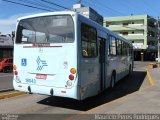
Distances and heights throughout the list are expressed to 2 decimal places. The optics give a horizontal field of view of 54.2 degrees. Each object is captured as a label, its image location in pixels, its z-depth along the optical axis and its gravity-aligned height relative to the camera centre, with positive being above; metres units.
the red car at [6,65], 16.11 -0.91
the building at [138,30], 43.33 +7.32
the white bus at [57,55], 4.78 +0.03
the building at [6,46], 22.83 +1.50
